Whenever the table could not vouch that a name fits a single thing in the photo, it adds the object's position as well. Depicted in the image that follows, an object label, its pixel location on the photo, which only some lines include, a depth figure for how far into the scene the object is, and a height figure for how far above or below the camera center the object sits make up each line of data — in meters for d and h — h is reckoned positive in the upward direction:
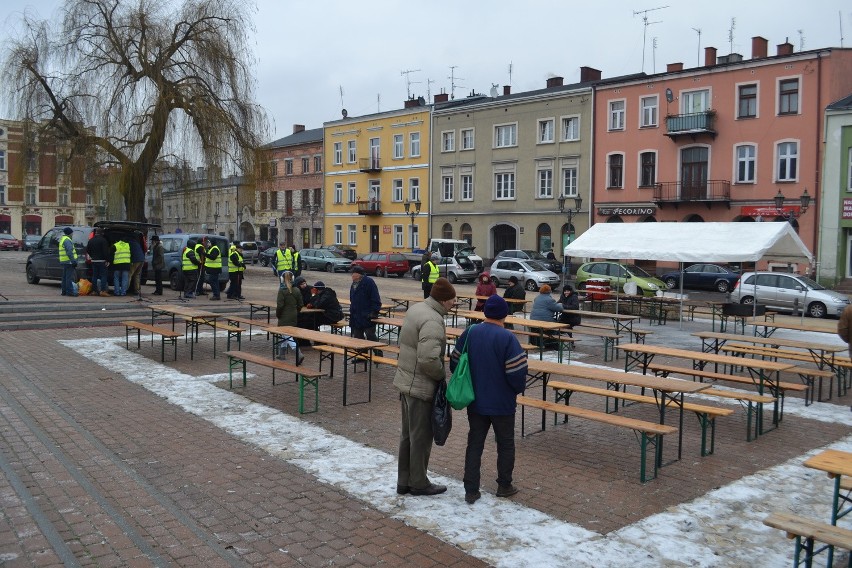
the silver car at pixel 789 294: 22.95 -1.48
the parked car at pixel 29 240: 55.69 +0.18
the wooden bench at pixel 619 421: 6.57 -1.63
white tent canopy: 16.88 +0.11
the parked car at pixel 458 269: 35.94 -1.15
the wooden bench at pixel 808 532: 4.28 -1.68
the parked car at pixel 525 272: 31.62 -1.16
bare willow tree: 27.66 +6.09
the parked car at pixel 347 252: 45.12 -0.47
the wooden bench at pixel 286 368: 8.73 -1.56
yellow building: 51.38 +4.79
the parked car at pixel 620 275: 25.63 -1.04
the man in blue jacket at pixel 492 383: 5.91 -1.10
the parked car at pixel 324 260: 41.16 -0.92
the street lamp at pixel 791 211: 28.45 +1.64
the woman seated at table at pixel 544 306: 12.93 -1.06
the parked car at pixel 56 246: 19.78 -0.11
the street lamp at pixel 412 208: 49.12 +2.51
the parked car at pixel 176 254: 21.98 -0.33
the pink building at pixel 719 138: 33.66 +5.45
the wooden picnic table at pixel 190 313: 11.99 -1.16
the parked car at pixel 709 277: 31.62 -1.29
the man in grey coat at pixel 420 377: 5.98 -1.09
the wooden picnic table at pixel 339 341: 9.14 -1.24
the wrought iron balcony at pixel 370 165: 54.41 +5.89
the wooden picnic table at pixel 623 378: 7.15 -1.37
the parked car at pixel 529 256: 38.41 -0.54
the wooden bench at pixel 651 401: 7.35 -1.60
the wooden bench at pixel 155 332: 12.19 -1.47
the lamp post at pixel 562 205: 26.35 +2.02
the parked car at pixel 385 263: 38.97 -0.97
